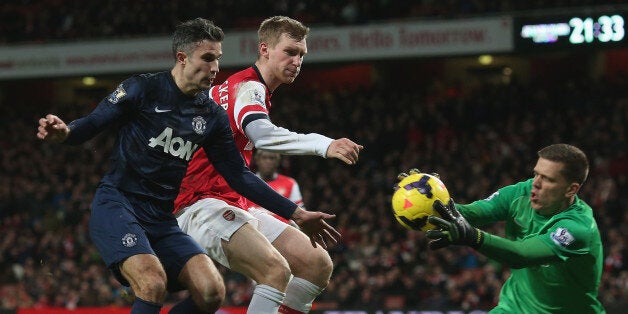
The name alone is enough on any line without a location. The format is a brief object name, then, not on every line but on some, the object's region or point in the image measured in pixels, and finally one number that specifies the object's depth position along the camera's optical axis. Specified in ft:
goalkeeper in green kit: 16.17
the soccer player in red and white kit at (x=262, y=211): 17.31
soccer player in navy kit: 16.29
